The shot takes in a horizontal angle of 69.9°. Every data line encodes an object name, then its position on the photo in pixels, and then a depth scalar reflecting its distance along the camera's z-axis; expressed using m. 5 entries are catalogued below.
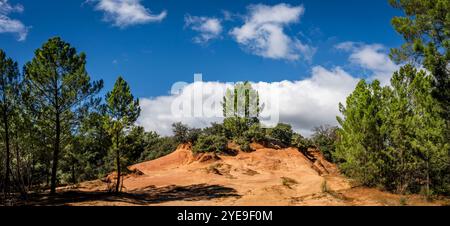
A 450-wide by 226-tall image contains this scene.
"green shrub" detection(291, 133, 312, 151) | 53.91
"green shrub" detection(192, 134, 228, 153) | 45.94
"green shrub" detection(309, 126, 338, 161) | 54.81
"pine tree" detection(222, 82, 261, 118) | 59.88
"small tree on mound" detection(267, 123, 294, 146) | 57.53
